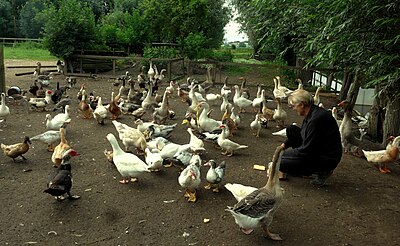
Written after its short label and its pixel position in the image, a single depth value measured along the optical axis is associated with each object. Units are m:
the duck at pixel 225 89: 13.20
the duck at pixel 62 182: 5.09
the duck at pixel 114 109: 10.18
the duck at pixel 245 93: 12.35
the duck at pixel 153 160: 6.21
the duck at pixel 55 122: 8.52
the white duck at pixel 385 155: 6.70
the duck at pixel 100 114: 9.65
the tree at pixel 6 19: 40.38
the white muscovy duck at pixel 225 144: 7.46
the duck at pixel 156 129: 8.01
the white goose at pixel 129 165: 5.86
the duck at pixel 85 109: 10.28
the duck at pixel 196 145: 6.85
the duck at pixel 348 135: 7.75
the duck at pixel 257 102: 11.09
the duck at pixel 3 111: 9.46
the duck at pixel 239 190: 4.96
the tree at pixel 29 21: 40.16
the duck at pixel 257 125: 8.95
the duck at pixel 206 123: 8.66
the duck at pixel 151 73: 17.47
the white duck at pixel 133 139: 7.13
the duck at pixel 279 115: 9.80
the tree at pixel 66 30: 18.62
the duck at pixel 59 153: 6.43
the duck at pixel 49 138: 7.37
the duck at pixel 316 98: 11.23
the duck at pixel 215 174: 5.72
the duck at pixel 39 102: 10.89
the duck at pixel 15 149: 6.78
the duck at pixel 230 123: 8.95
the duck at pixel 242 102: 11.25
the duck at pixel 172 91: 13.32
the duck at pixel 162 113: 9.66
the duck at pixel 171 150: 6.59
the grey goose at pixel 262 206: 4.30
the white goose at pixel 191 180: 5.43
